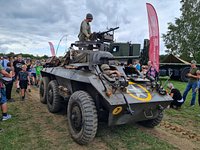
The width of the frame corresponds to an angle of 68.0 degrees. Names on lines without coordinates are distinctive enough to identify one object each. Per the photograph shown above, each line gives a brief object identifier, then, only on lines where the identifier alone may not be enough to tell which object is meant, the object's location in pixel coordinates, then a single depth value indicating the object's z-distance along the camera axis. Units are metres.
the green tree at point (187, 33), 19.82
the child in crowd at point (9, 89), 5.24
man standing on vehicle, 4.53
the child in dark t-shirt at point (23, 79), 5.62
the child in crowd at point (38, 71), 8.64
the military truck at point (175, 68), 11.22
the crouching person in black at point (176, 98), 5.23
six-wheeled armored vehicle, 2.86
